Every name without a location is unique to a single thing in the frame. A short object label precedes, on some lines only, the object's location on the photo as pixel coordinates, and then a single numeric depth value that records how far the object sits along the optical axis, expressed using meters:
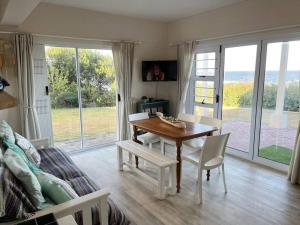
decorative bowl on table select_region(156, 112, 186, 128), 3.15
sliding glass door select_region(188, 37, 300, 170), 3.27
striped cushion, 1.30
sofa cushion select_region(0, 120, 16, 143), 2.35
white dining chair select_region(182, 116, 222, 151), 3.33
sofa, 1.33
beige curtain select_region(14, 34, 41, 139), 3.35
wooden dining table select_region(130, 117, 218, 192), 2.74
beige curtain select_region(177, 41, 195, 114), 4.46
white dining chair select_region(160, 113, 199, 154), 3.71
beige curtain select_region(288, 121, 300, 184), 2.97
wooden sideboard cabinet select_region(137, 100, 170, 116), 4.71
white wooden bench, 2.63
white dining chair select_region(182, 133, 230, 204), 2.48
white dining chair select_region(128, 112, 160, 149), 3.58
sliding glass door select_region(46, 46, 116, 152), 3.99
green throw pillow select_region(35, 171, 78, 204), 1.58
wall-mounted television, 4.78
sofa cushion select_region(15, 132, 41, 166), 2.35
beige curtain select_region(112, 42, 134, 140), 4.35
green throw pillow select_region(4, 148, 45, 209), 1.48
